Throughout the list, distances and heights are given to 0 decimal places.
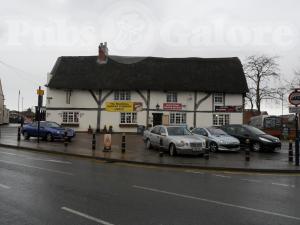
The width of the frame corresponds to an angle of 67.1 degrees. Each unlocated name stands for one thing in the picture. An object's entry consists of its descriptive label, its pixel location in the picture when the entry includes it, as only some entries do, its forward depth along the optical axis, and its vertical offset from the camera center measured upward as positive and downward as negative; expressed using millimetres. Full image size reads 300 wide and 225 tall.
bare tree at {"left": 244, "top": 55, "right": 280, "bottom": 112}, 34109 +6880
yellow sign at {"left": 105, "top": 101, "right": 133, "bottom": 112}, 25685 +1395
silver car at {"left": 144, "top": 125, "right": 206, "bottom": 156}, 10920 -1048
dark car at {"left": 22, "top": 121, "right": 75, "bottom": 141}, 16062 -985
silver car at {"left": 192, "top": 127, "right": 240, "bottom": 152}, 12503 -1167
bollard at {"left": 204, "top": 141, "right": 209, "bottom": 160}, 10213 -1545
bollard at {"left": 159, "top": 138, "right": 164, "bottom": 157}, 10481 -1417
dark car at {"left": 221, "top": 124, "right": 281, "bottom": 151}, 12950 -978
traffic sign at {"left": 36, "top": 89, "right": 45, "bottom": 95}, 13227 +1524
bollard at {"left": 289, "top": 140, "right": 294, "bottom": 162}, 10017 -1508
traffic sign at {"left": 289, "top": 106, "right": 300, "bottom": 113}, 9471 +510
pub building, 25560 +2418
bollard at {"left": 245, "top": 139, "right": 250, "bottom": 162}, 9879 -1519
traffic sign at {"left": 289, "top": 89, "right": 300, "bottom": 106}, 9462 +972
